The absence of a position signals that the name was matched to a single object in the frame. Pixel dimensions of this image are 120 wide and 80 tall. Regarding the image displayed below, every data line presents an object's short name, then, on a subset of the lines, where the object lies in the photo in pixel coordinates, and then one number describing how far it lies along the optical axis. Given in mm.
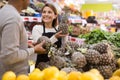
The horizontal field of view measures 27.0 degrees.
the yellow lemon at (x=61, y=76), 1571
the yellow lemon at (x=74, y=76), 1554
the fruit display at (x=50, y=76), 1554
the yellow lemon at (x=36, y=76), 1597
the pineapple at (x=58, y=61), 2109
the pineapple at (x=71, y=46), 2316
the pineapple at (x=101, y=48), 2182
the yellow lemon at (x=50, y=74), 1561
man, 1896
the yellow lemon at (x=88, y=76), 1480
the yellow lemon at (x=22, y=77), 1575
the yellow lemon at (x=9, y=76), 1593
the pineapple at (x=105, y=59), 2123
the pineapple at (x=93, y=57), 2098
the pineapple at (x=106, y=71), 2082
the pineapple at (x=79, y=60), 2059
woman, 3147
